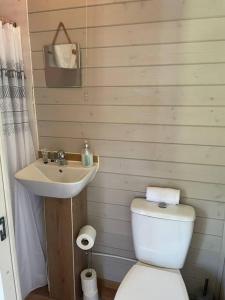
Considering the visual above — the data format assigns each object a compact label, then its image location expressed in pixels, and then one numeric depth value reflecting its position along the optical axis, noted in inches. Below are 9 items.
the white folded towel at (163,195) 61.6
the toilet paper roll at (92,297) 69.5
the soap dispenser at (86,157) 65.8
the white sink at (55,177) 55.7
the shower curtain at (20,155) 60.7
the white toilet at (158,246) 54.6
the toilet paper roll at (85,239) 64.8
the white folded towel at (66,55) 61.9
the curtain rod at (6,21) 60.5
